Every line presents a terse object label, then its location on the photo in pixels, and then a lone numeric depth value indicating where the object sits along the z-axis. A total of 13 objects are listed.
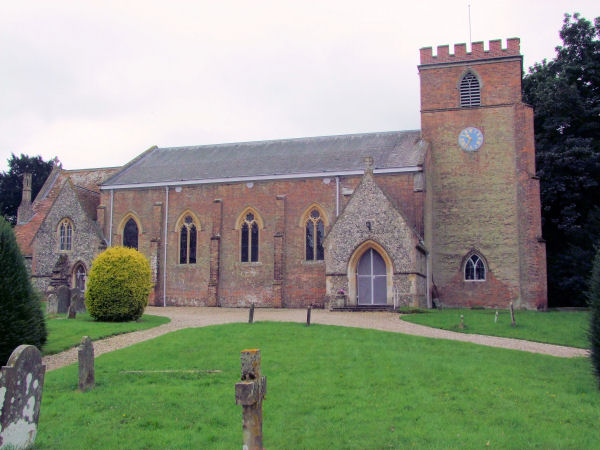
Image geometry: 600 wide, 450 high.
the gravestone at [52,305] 25.52
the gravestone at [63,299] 25.70
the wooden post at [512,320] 21.20
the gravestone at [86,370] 11.87
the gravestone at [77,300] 23.99
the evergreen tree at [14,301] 13.40
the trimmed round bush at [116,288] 22.95
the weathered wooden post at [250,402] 6.91
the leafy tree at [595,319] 11.80
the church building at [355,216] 28.84
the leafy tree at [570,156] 34.06
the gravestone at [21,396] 8.23
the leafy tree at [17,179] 55.16
